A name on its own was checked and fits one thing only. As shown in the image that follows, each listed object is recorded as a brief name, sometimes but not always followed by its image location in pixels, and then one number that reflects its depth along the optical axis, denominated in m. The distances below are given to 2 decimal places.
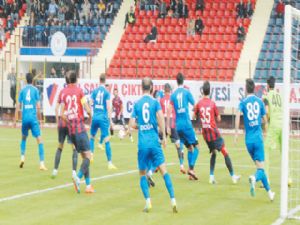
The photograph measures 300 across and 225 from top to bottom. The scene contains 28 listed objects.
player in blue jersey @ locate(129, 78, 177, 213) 14.05
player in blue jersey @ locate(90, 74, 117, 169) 21.56
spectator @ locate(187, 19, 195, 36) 45.41
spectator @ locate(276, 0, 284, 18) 43.88
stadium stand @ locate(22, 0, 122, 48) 47.50
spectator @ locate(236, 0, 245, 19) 45.09
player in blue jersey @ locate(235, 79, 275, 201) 15.79
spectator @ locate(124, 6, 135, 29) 46.94
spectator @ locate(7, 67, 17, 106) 42.59
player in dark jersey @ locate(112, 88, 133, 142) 34.56
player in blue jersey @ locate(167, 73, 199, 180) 19.23
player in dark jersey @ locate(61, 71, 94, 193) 16.28
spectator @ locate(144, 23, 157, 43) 45.41
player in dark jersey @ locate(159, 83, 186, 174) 20.45
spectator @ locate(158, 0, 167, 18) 47.44
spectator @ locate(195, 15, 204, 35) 45.07
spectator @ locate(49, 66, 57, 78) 42.64
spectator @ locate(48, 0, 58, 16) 49.97
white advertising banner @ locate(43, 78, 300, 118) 37.41
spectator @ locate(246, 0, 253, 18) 45.07
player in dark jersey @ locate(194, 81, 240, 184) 18.06
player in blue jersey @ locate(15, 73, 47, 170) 20.59
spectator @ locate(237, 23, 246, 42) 43.47
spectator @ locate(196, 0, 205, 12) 46.56
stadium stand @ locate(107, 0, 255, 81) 42.44
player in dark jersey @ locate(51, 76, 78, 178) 17.19
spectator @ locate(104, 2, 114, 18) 48.88
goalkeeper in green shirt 17.52
